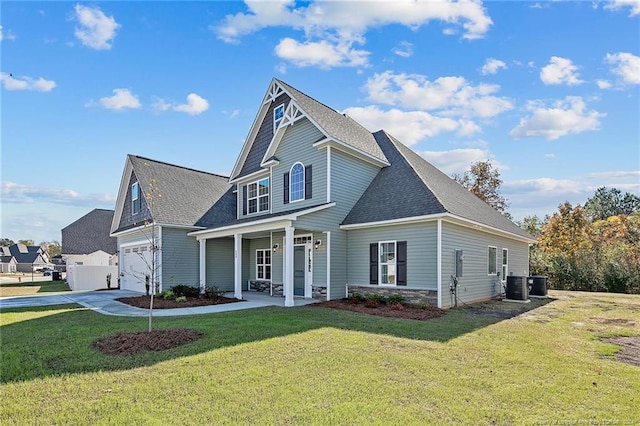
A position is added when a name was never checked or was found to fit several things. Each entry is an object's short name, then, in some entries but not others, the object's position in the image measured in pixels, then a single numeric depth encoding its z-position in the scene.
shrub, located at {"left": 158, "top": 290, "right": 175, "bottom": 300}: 14.90
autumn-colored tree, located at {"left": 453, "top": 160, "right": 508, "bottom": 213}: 30.64
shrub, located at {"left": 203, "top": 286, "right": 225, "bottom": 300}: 14.70
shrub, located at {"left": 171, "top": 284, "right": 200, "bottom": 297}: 15.36
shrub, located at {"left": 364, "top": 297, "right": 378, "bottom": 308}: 12.04
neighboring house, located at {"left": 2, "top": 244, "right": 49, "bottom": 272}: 67.88
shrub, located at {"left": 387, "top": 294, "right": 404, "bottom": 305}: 12.16
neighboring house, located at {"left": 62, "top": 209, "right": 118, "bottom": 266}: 36.50
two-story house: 12.57
